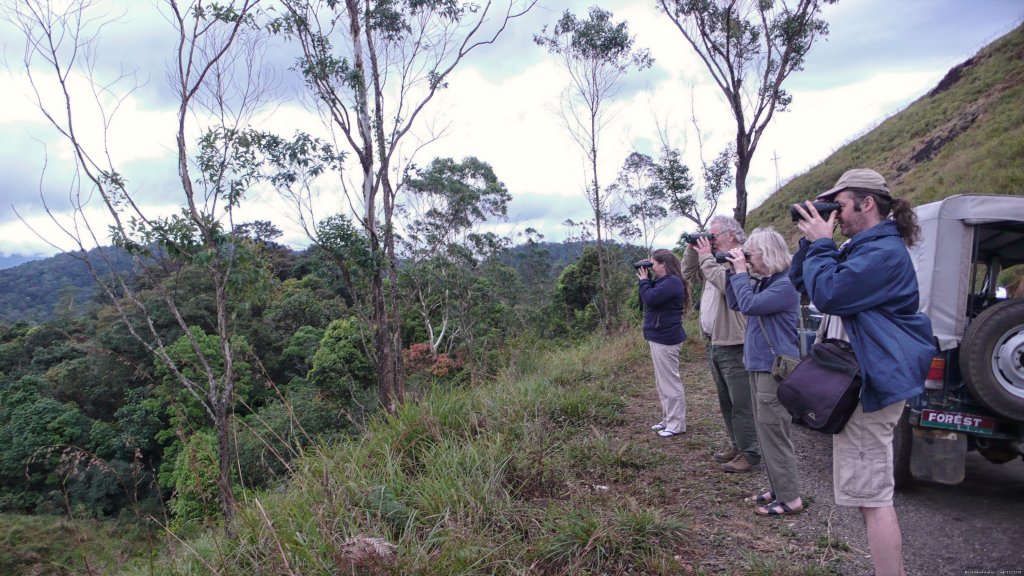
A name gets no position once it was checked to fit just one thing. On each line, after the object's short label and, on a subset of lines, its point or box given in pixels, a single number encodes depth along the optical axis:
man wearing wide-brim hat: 2.01
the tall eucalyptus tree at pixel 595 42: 15.23
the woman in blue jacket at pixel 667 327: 4.62
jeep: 3.05
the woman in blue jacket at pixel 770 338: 3.02
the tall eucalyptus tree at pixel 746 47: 11.07
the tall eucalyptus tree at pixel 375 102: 9.98
